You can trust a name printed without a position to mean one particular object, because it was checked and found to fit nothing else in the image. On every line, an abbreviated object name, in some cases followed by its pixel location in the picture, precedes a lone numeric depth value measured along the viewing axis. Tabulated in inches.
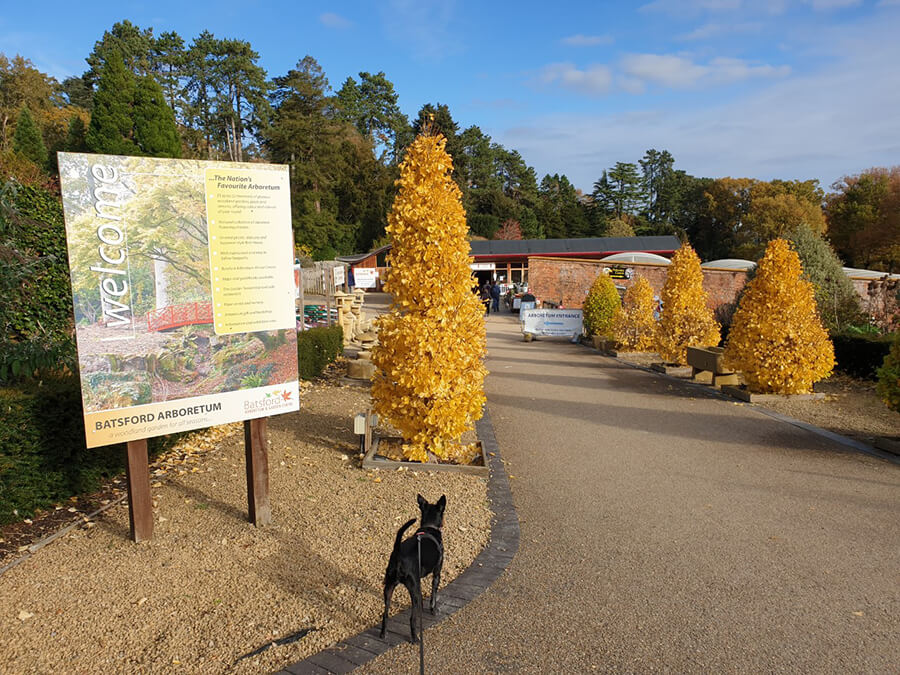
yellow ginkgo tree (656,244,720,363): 526.9
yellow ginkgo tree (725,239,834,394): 366.7
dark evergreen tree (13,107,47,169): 995.4
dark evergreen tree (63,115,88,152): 1117.7
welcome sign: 148.0
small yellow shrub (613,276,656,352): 615.8
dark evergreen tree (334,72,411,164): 2883.9
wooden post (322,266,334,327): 574.8
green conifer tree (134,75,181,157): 1075.9
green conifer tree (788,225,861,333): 571.2
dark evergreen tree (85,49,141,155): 1018.1
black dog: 118.5
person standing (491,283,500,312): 1195.3
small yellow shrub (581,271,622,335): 709.9
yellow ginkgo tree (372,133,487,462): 237.1
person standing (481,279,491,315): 1125.7
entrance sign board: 772.6
